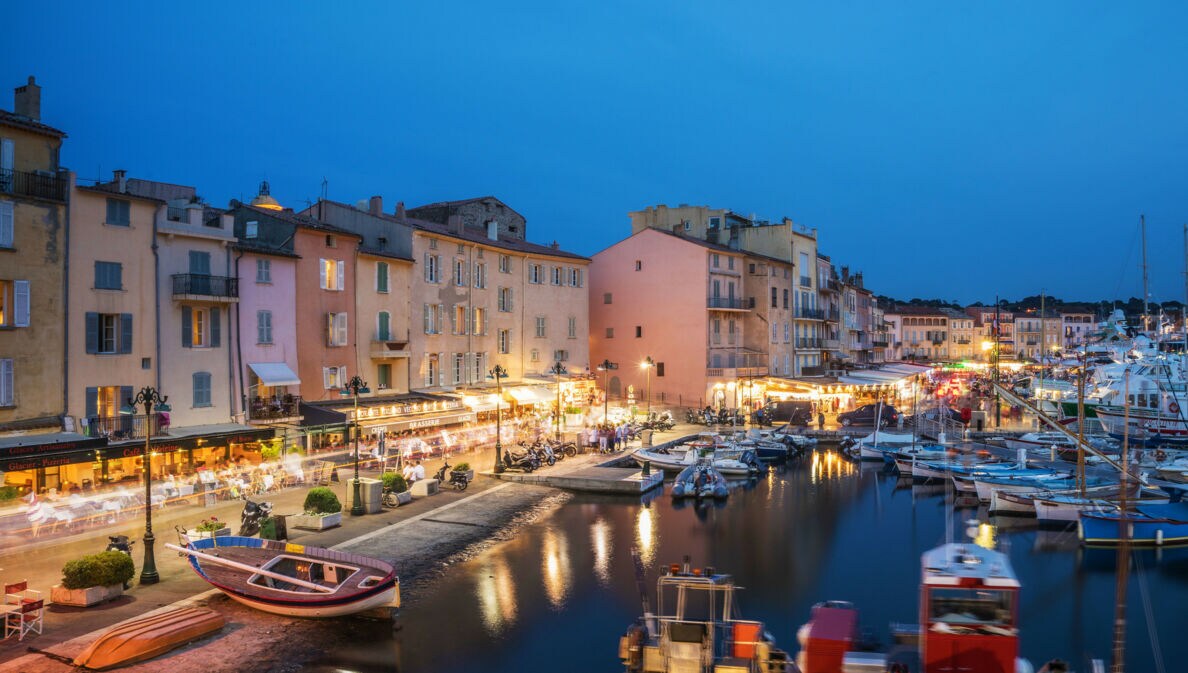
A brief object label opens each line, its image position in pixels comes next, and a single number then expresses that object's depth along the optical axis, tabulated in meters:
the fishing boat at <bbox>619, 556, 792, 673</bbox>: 13.62
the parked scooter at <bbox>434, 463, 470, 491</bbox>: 30.70
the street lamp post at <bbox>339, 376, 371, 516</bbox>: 25.62
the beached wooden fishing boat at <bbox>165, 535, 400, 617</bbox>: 16.34
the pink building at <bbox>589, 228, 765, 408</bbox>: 58.97
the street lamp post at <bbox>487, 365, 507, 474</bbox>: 33.54
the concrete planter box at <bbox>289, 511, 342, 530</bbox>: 23.27
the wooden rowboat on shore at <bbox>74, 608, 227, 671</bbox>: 13.66
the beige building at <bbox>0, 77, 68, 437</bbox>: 24.62
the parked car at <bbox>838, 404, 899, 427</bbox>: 53.78
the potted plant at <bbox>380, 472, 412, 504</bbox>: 27.08
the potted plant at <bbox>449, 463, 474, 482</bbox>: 30.88
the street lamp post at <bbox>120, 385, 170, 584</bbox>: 17.86
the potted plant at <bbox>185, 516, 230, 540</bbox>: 19.94
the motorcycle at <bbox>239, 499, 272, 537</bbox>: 21.56
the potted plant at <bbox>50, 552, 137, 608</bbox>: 16.41
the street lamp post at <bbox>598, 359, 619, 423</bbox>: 56.46
